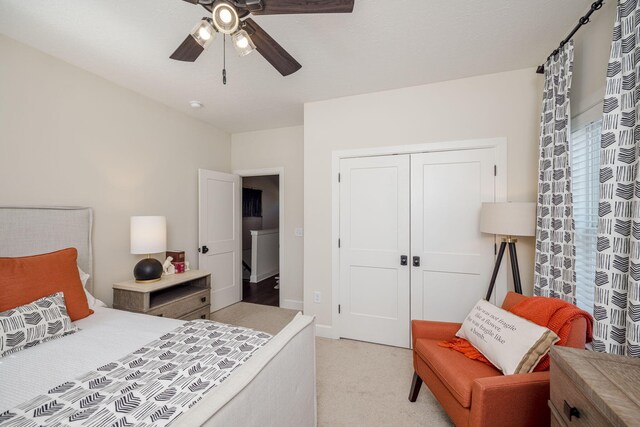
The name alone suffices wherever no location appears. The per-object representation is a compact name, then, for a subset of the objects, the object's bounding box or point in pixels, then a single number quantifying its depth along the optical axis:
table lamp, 2.48
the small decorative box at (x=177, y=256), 2.95
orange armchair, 1.22
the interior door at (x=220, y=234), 3.50
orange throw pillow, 1.53
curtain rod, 1.48
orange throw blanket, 1.36
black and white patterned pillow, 1.34
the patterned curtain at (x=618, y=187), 1.18
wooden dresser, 0.71
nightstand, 2.34
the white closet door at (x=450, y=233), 2.46
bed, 0.86
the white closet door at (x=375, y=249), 2.68
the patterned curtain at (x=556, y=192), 1.75
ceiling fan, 1.18
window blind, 1.65
